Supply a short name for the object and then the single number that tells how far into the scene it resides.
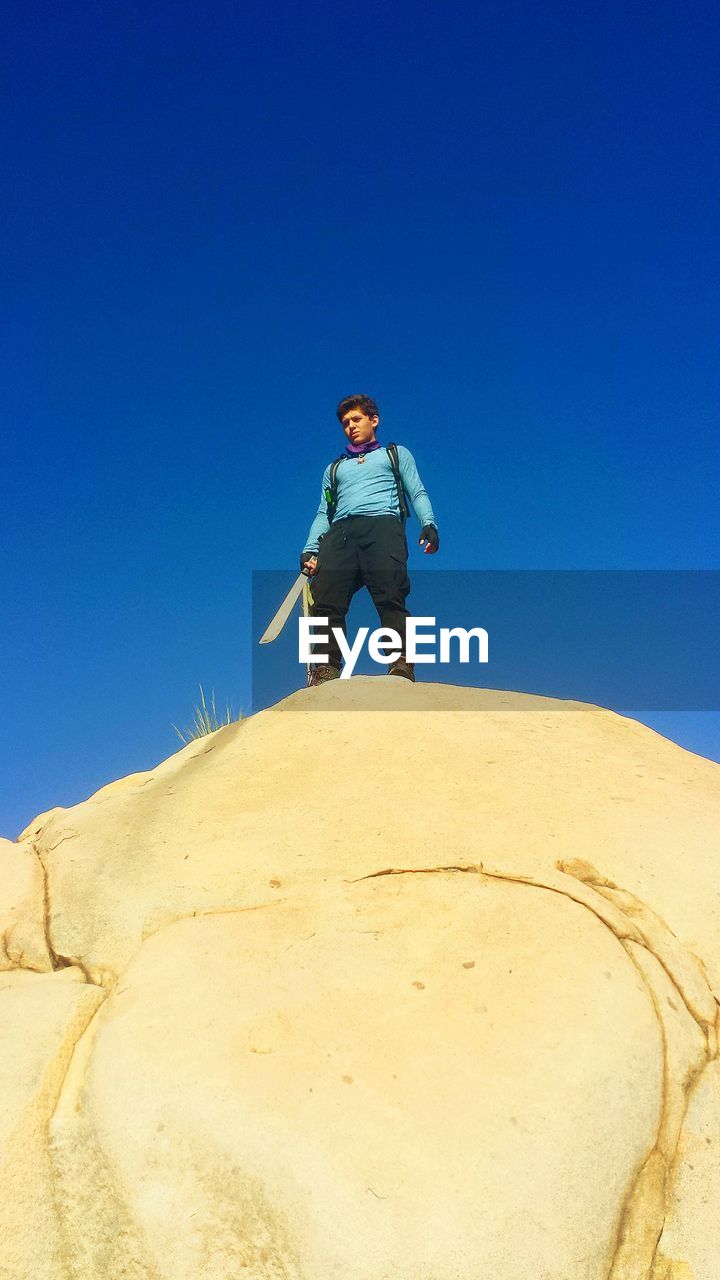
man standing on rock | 4.63
